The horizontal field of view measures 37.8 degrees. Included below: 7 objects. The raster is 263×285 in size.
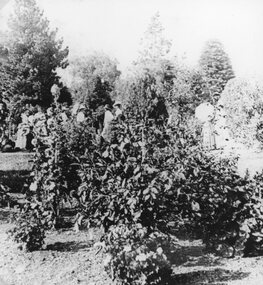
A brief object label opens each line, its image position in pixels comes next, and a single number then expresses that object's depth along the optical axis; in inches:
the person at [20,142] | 798.6
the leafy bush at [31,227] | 220.1
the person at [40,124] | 224.4
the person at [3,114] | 335.3
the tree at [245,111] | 485.2
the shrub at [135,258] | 163.9
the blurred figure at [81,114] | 208.4
